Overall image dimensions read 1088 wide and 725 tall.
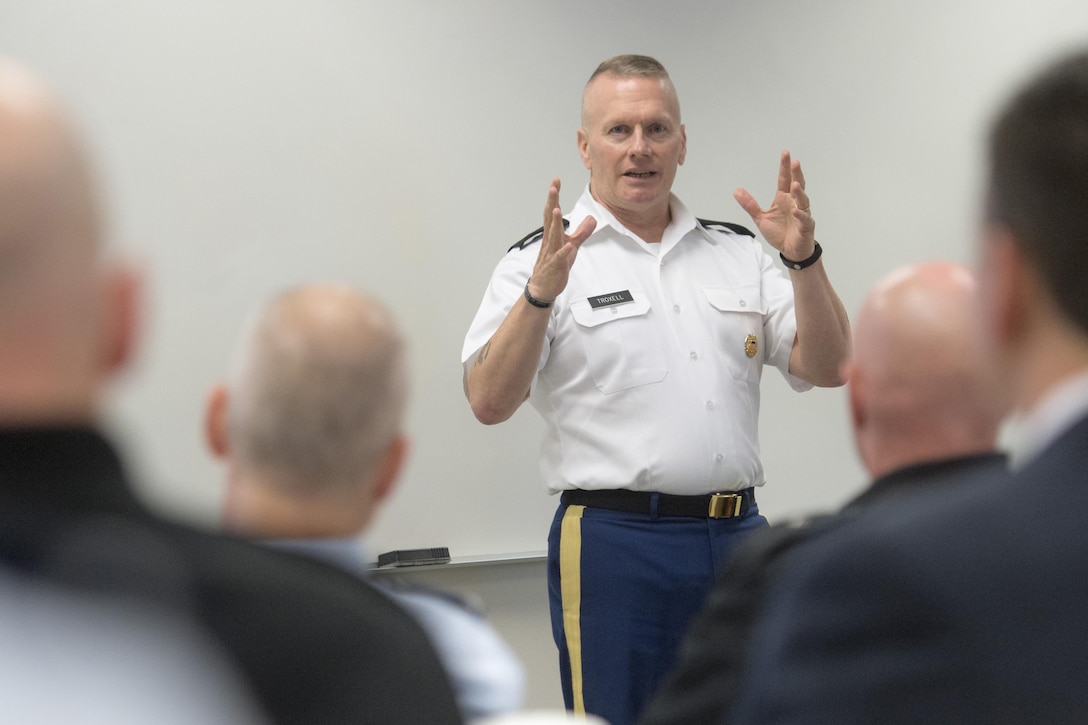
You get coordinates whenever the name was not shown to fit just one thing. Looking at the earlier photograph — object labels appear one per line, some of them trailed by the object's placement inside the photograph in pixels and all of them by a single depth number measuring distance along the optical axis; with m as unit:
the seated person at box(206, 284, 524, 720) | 2.70
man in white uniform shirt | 4.57
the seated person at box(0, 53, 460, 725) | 1.72
